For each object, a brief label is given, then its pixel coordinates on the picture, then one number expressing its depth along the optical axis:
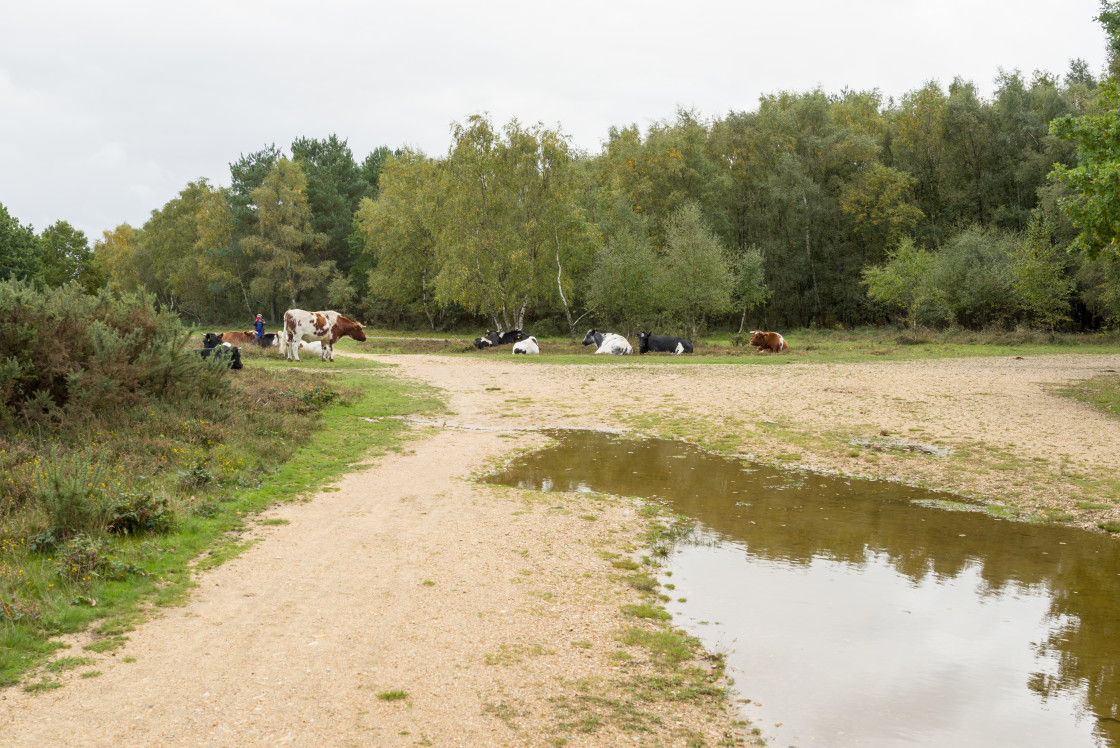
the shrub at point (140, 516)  7.71
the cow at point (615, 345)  34.84
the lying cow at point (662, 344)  34.31
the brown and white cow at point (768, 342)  34.87
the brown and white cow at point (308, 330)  28.97
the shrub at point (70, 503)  7.30
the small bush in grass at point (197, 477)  9.57
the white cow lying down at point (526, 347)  35.56
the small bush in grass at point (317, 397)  16.45
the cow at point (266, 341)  31.89
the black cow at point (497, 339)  38.91
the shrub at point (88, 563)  6.48
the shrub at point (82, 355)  10.57
